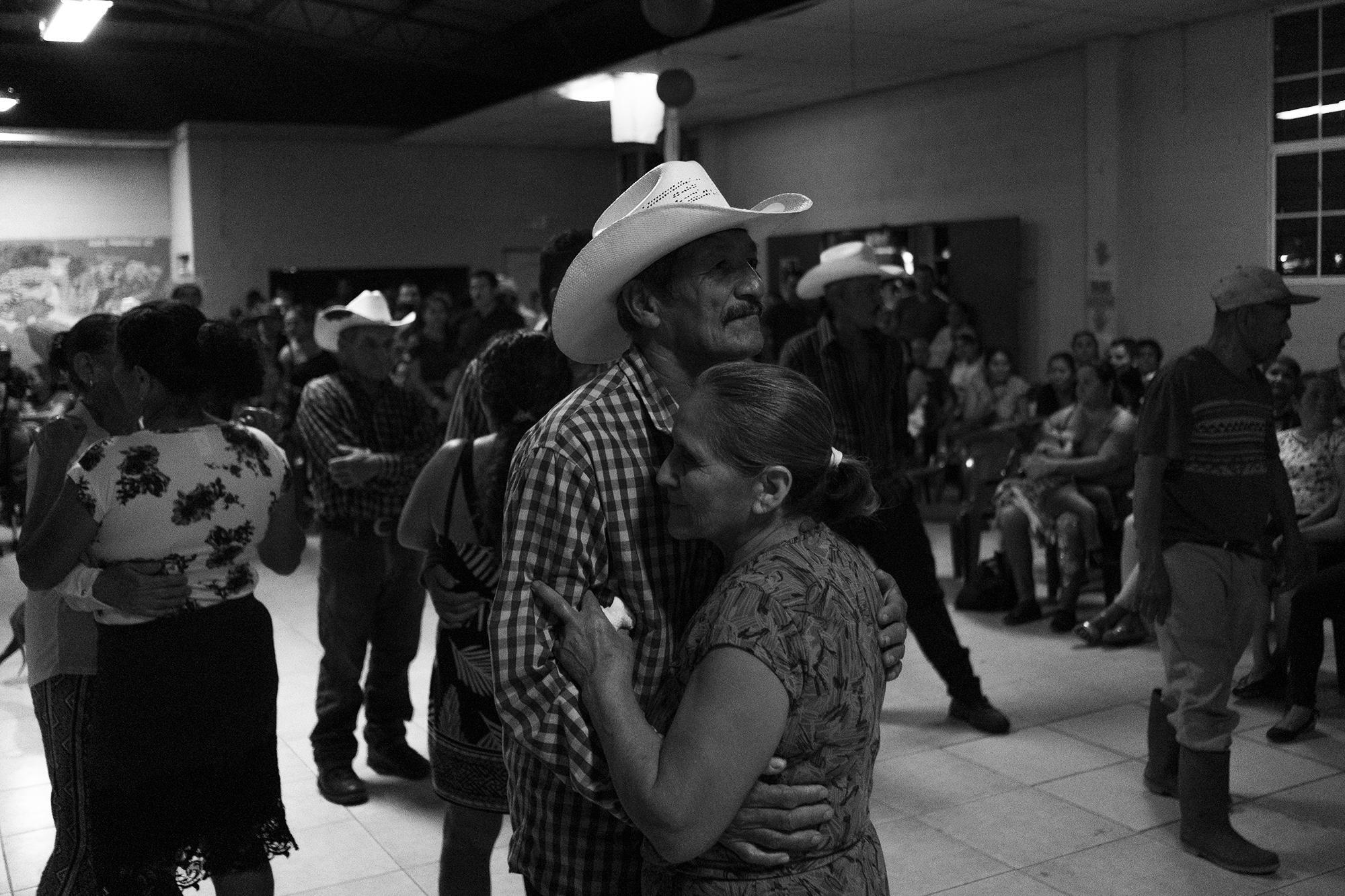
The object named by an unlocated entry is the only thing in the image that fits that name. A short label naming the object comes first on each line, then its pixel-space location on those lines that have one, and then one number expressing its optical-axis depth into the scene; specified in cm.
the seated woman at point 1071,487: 616
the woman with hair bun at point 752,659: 142
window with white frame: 866
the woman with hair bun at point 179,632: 230
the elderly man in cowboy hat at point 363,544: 411
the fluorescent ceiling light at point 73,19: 575
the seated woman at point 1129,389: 712
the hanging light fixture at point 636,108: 736
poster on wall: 1550
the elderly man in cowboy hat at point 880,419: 456
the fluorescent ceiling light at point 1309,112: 868
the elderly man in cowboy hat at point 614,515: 153
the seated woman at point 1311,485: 492
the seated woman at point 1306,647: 442
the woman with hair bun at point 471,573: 262
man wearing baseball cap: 345
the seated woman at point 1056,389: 865
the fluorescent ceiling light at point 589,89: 1068
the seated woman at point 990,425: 702
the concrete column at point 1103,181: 1008
